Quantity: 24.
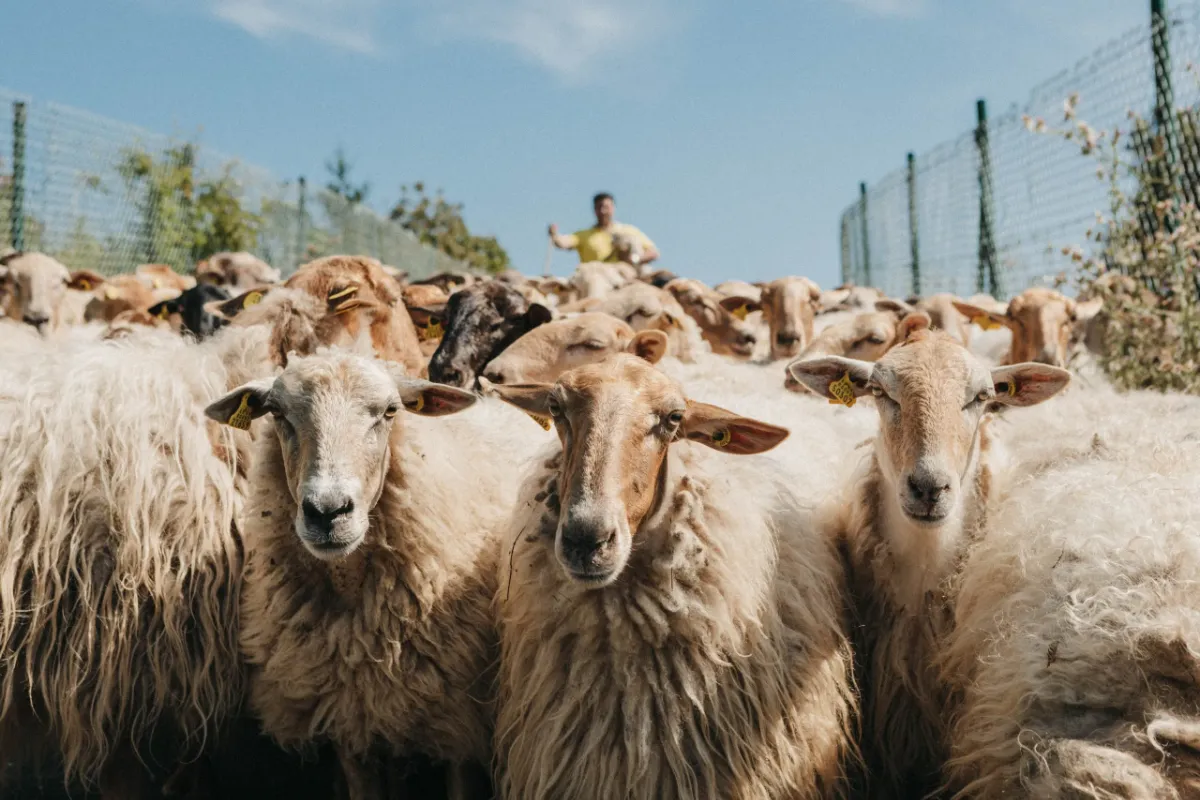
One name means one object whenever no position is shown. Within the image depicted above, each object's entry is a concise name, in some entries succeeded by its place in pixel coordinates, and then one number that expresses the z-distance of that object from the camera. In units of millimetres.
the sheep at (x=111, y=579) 3379
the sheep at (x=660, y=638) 2910
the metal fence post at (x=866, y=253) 15367
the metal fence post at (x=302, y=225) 14922
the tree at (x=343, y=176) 27766
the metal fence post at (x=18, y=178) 8961
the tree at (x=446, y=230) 27812
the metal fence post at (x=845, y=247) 18255
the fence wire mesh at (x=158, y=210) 9383
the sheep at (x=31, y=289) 7840
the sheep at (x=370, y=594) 3195
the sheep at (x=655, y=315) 6398
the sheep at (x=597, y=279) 9391
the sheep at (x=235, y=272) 9969
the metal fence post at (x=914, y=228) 12023
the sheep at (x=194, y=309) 6230
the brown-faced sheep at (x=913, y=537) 3086
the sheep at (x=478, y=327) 5207
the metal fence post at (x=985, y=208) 9445
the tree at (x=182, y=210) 11117
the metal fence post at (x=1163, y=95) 6148
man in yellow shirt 11195
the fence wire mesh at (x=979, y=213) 6203
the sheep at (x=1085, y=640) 2395
